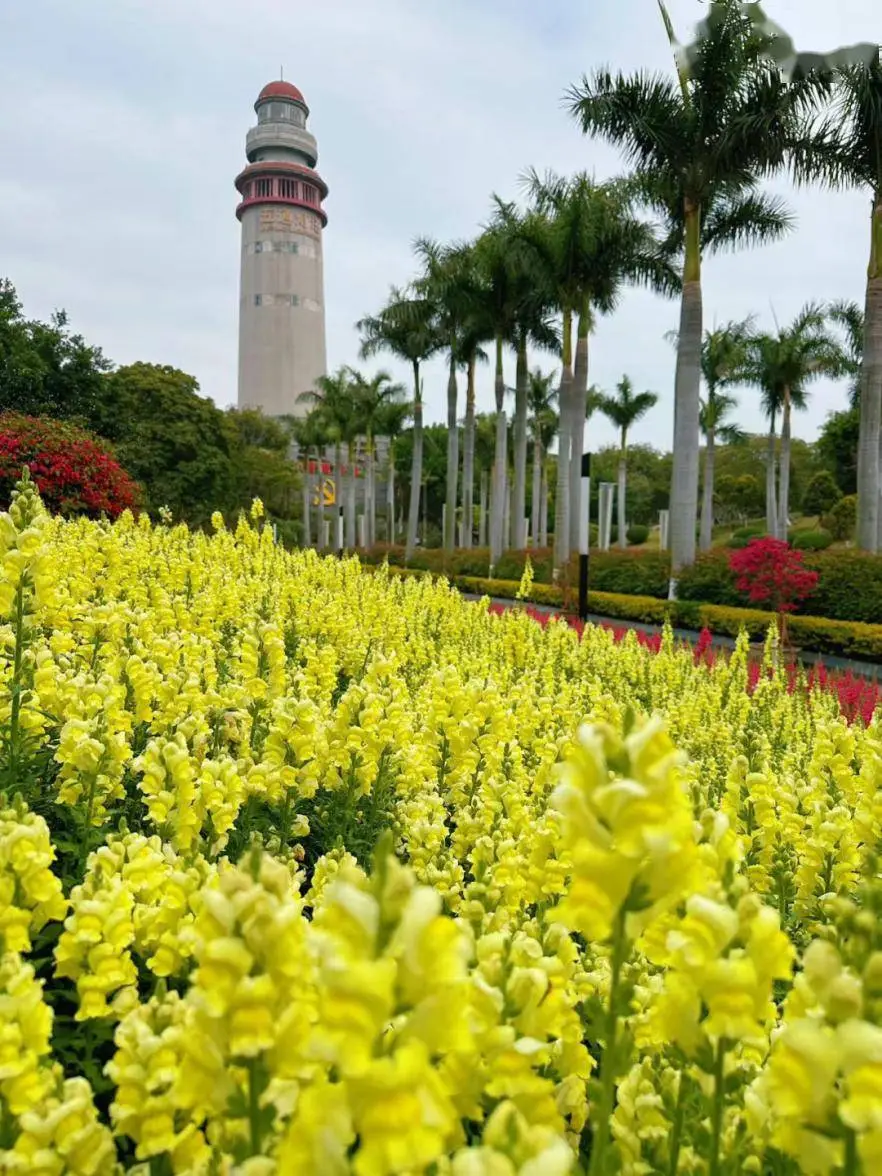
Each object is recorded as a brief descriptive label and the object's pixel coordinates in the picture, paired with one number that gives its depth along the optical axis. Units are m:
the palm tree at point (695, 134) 18.41
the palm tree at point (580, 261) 23.56
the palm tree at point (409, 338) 34.03
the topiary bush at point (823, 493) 50.69
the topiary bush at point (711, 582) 18.39
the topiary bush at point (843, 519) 45.19
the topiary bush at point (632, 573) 21.74
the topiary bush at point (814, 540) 44.75
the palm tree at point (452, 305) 30.48
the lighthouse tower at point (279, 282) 87.00
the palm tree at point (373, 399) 44.62
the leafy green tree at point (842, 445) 47.47
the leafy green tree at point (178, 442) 29.47
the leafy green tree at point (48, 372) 21.03
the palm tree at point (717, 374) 36.62
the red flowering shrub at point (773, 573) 14.69
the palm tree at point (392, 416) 46.06
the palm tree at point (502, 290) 25.50
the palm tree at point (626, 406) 45.91
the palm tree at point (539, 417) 44.84
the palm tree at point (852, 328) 32.97
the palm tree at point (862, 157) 18.06
